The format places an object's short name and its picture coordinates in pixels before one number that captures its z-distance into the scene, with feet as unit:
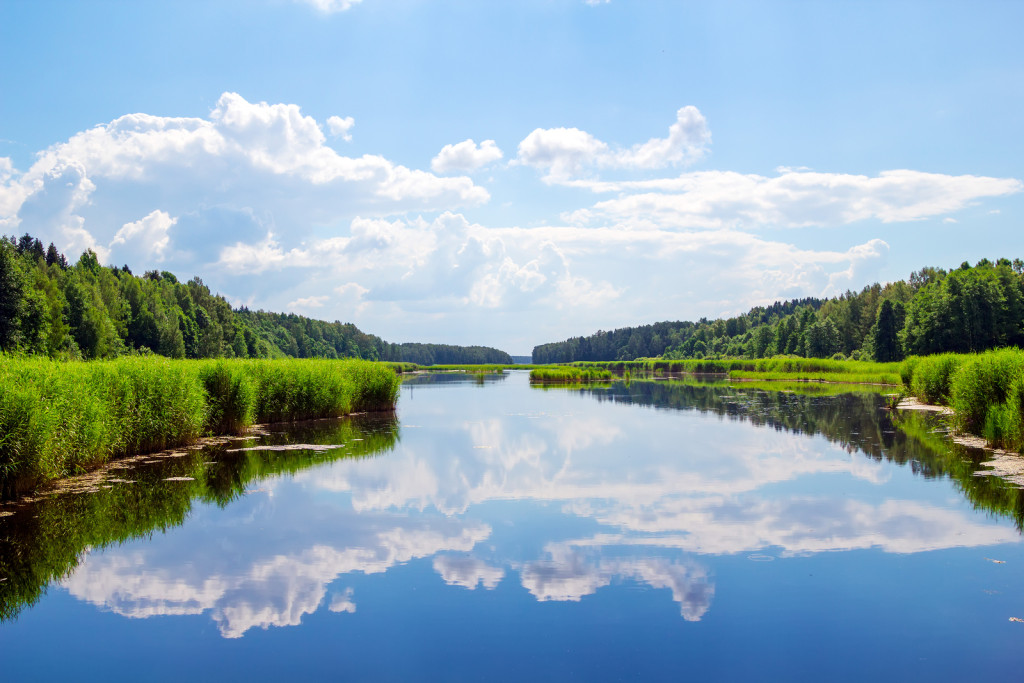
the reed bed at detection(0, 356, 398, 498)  43.62
